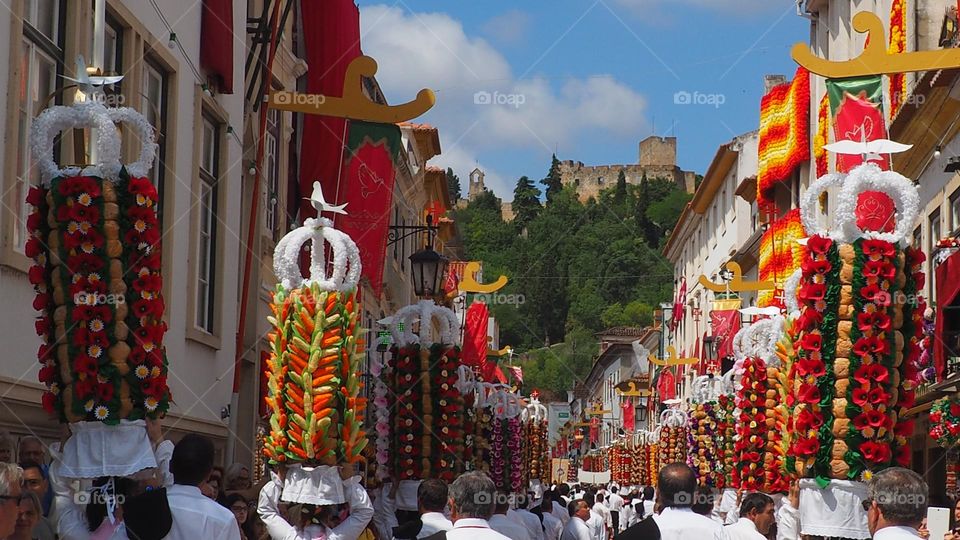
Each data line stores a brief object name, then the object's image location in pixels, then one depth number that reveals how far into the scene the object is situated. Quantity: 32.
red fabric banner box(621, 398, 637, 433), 71.69
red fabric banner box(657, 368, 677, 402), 52.12
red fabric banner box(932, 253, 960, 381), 19.91
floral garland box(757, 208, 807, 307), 33.03
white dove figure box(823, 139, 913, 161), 10.14
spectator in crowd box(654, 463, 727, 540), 7.89
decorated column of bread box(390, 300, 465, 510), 15.49
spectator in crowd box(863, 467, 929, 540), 6.70
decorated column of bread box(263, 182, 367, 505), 10.76
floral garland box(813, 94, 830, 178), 30.68
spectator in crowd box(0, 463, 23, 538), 5.60
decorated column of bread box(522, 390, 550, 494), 34.94
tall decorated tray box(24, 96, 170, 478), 7.69
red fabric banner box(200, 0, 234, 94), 17.06
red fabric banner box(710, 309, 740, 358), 29.48
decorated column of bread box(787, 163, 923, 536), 9.52
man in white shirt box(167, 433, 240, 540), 7.00
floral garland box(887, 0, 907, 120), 24.64
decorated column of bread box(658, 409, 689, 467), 29.89
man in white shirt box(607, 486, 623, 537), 40.91
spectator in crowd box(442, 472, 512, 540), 7.33
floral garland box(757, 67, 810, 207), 35.03
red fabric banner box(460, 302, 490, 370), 27.72
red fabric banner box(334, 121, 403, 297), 17.78
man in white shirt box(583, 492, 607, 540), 25.83
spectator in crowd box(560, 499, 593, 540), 18.59
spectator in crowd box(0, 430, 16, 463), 8.58
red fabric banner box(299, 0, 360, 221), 19.80
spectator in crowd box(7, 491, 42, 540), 6.00
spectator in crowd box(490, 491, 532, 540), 13.02
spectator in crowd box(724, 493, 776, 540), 11.11
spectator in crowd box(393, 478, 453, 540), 10.20
